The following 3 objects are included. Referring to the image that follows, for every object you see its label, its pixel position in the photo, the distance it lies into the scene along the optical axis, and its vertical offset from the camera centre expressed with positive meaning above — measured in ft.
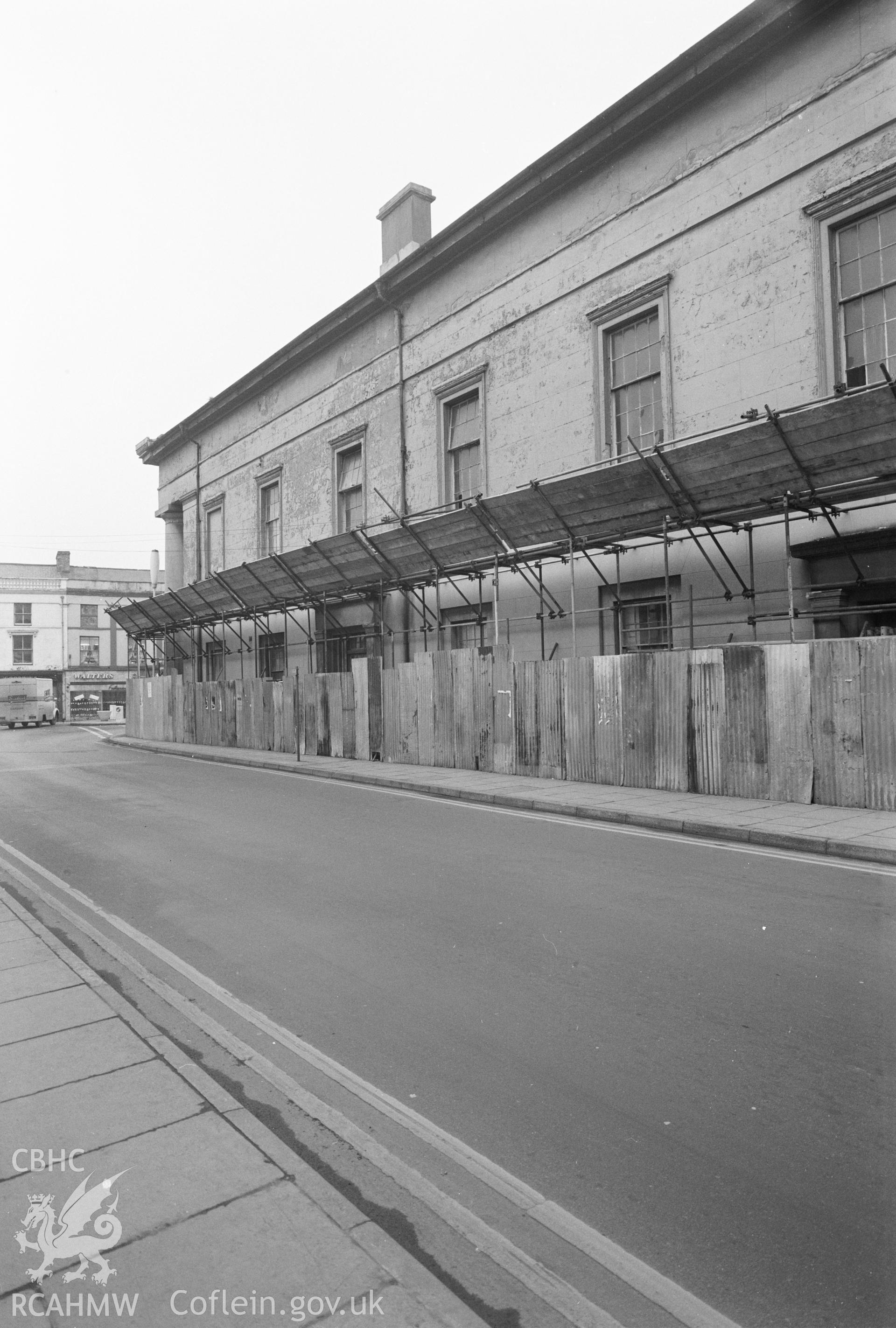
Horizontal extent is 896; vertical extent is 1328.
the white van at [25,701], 156.15 -3.43
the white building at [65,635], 196.24 +10.65
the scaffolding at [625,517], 37.78 +8.35
